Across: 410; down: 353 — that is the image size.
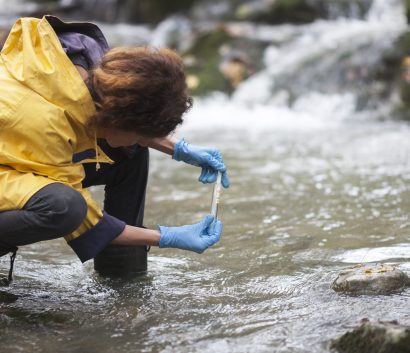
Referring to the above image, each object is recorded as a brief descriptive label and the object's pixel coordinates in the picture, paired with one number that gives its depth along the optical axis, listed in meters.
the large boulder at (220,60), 10.01
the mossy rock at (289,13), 11.54
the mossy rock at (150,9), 13.81
